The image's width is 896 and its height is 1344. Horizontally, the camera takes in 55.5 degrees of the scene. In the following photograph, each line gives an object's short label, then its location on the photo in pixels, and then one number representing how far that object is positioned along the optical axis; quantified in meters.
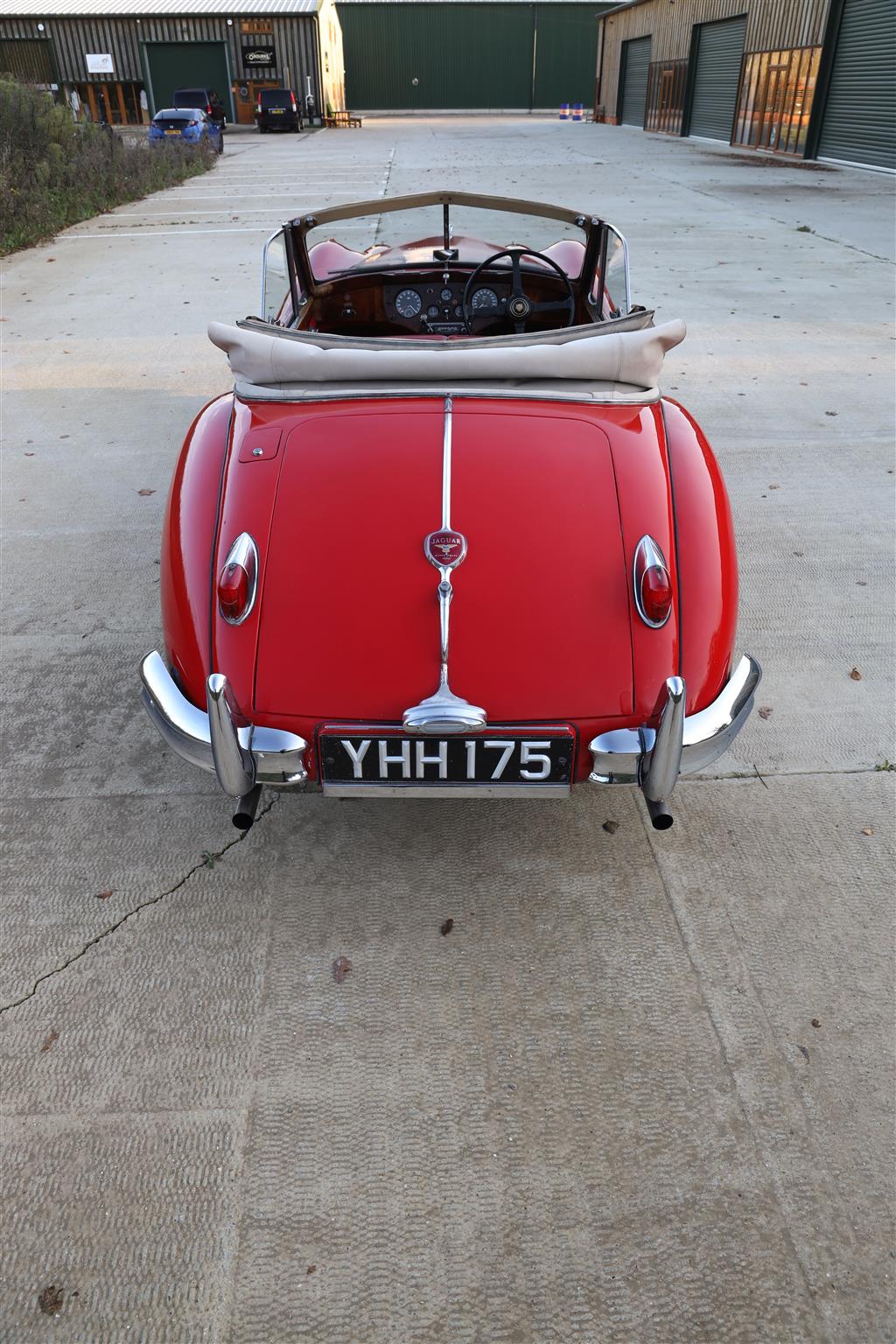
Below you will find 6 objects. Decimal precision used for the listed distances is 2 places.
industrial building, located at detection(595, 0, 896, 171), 16.08
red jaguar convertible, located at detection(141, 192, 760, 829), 2.10
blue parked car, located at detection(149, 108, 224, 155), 25.12
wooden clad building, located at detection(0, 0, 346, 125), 36.03
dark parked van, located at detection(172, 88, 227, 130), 31.31
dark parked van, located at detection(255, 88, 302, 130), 33.38
